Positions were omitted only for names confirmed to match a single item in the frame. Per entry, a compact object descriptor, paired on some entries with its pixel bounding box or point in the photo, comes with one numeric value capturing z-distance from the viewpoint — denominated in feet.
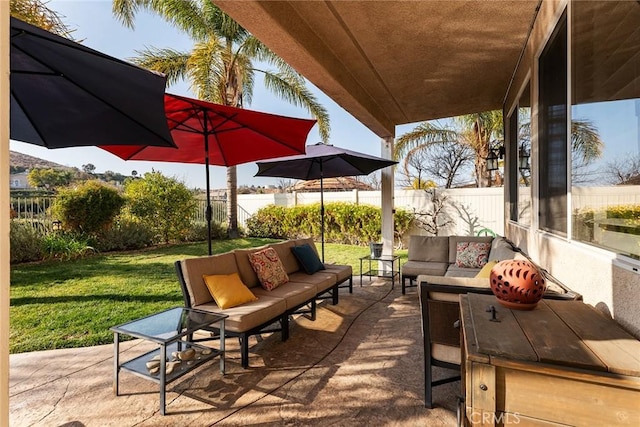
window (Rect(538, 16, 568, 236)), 8.10
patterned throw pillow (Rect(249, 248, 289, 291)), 12.69
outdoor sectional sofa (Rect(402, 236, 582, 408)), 7.07
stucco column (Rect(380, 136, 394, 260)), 21.49
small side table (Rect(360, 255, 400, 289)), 18.76
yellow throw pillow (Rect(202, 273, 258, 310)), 10.40
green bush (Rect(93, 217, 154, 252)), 26.66
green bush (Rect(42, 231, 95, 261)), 22.83
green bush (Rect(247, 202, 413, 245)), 31.01
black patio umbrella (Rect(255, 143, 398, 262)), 17.71
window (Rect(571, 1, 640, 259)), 5.18
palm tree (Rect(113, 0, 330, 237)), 28.55
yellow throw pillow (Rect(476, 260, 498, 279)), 9.82
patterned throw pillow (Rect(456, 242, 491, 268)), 16.48
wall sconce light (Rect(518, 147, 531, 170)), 12.78
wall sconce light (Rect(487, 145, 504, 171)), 19.34
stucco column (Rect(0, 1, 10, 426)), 2.36
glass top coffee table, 7.75
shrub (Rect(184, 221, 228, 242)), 32.53
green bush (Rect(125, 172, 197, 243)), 29.01
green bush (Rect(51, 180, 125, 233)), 24.90
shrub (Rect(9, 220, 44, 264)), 21.86
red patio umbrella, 10.95
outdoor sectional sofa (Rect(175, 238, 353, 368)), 9.65
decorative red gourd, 5.46
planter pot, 19.60
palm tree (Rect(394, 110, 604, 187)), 34.60
